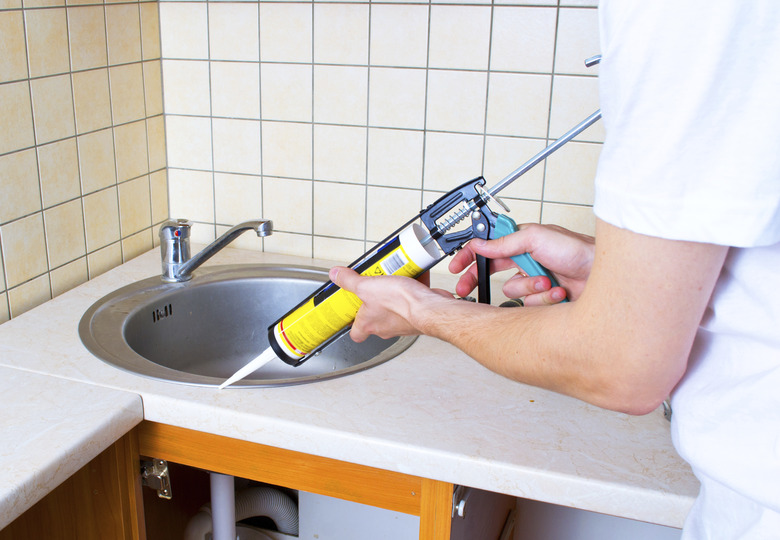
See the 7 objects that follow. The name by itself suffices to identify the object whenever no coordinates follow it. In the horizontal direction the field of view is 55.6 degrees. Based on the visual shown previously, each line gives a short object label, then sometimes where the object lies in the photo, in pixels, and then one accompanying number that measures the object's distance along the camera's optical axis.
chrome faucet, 1.39
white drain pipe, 1.16
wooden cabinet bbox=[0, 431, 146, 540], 1.07
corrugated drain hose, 1.38
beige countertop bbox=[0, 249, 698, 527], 0.86
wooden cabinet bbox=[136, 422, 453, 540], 0.97
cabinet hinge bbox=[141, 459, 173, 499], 1.09
